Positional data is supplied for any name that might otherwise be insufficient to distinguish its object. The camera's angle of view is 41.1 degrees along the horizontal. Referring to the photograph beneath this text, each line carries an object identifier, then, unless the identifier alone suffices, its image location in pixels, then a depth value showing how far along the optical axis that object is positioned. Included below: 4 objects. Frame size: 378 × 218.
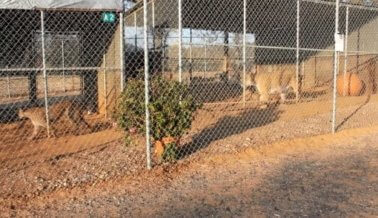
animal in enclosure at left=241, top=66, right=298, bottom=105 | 15.44
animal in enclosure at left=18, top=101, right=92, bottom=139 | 10.23
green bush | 7.35
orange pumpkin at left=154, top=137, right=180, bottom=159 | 7.62
